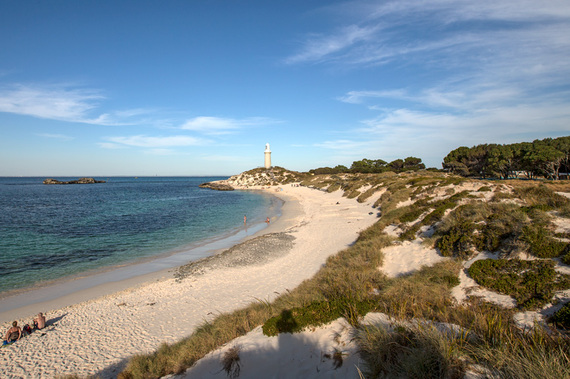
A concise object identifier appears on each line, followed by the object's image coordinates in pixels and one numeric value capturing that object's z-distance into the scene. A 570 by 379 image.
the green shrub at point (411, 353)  4.11
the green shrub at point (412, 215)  15.55
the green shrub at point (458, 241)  10.14
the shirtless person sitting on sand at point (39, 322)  9.60
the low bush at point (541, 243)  8.21
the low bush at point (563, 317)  5.58
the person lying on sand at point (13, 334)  8.86
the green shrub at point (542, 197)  11.20
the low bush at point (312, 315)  6.22
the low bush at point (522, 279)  6.85
